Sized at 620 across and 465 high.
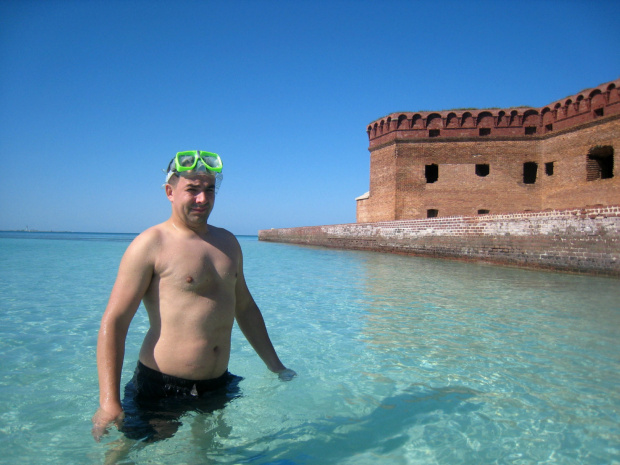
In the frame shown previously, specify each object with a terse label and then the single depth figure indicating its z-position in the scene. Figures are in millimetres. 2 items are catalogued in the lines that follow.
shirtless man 1951
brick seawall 10430
